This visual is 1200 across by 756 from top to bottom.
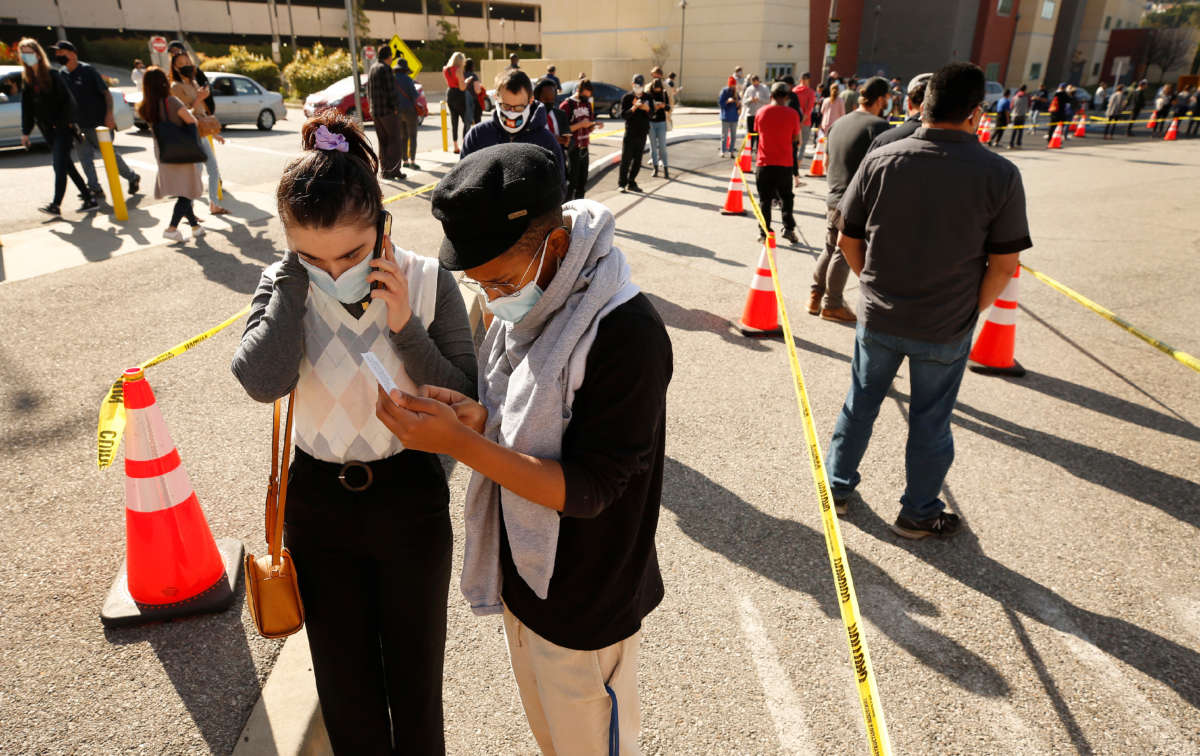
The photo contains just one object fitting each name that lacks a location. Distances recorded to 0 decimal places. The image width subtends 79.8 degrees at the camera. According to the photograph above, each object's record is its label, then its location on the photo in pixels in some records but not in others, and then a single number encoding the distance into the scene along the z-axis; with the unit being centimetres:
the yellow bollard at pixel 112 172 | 870
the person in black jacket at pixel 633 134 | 1297
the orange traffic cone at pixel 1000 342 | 584
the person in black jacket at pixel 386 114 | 1178
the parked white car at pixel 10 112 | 1362
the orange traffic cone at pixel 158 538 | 284
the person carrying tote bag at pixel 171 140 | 806
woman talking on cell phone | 183
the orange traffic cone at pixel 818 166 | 1614
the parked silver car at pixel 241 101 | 1939
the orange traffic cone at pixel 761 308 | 653
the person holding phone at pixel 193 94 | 918
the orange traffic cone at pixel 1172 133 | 2665
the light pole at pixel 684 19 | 4144
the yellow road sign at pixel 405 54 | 1508
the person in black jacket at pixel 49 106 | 877
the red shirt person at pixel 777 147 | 870
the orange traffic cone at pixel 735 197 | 1163
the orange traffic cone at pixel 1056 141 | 2377
